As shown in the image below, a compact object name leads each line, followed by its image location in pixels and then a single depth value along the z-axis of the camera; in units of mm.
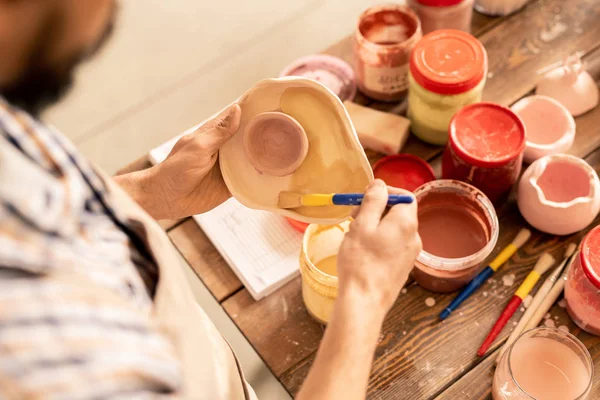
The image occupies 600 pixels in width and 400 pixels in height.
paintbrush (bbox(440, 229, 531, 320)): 963
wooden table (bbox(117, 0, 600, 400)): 910
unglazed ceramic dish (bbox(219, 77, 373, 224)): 838
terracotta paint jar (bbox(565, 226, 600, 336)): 878
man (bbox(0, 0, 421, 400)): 424
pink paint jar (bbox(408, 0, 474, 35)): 1192
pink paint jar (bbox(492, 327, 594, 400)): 845
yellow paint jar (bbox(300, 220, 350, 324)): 904
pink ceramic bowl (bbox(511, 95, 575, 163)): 1058
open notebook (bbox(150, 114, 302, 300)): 1019
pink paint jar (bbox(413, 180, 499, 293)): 933
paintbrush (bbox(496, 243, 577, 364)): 921
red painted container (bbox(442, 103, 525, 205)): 992
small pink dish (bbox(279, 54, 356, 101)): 1215
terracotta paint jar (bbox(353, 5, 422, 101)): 1135
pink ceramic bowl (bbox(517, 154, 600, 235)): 969
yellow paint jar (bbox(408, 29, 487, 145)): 1049
